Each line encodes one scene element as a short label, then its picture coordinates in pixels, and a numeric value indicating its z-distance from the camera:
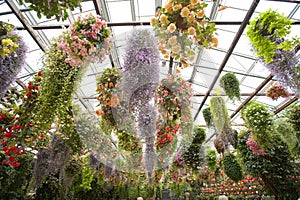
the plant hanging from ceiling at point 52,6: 1.28
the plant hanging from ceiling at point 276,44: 2.08
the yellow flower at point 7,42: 1.47
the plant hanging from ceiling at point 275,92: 3.84
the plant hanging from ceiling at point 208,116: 4.86
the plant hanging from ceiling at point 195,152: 5.32
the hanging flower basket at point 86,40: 1.78
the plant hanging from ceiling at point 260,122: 3.58
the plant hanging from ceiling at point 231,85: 3.63
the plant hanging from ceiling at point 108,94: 2.44
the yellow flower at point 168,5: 1.60
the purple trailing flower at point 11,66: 1.75
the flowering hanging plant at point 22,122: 2.23
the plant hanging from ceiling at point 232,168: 5.13
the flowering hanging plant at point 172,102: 2.54
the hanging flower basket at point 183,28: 1.58
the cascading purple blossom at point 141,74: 1.99
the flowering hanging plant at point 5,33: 1.61
